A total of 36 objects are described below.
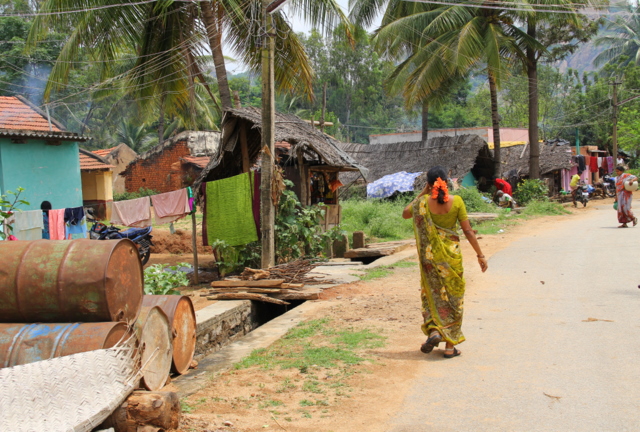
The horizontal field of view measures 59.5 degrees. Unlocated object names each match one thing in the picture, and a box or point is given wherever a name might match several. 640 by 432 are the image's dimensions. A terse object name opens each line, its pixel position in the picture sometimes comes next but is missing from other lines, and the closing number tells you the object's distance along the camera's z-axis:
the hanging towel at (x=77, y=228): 11.77
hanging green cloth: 11.61
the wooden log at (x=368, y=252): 12.95
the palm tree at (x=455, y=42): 20.56
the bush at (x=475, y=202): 22.12
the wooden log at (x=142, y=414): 3.31
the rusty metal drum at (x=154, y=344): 4.10
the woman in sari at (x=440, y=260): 5.00
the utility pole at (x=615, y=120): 31.83
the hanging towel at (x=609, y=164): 38.47
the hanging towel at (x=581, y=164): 33.22
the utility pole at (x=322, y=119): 17.22
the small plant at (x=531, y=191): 24.83
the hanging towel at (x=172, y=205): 13.04
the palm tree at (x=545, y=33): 20.75
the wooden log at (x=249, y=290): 8.28
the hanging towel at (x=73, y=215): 11.55
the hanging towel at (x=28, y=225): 10.36
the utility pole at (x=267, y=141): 9.88
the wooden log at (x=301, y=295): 8.16
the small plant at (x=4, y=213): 6.03
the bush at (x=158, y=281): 7.12
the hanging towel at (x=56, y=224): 11.16
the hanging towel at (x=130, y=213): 13.61
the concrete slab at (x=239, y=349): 4.63
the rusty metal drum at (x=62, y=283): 3.73
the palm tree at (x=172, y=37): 13.27
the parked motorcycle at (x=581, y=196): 25.52
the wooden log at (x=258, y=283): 8.34
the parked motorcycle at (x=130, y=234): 13.76
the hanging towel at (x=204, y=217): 12.38
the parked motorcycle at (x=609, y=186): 32.22
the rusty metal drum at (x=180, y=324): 4.82
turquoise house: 12.77
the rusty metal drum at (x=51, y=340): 3.54
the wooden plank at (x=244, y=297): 8.04
